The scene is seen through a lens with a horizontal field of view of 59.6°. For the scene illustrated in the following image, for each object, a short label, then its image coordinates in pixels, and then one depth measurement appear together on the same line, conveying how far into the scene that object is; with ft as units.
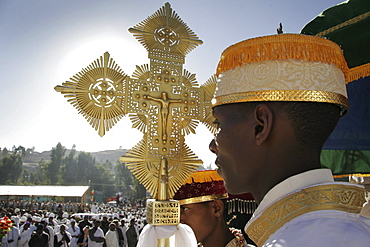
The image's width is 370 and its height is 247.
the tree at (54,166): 323.78
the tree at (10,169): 266.36
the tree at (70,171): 331.57
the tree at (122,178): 337.82
